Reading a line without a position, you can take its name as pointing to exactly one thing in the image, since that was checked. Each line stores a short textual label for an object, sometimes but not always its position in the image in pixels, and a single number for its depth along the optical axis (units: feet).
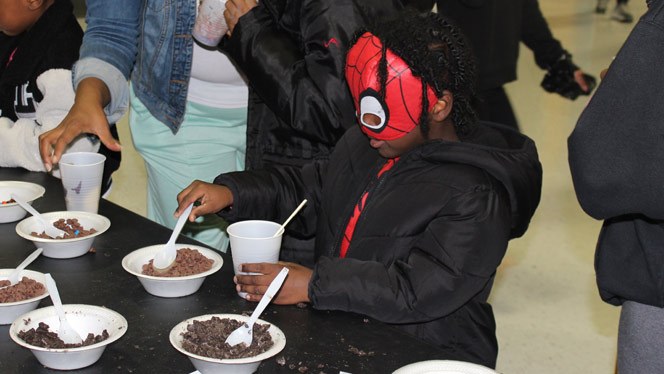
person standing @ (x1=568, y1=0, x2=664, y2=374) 3.49
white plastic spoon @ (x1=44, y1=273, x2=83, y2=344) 3.71
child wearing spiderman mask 4.34
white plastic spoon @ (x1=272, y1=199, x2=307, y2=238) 4.42
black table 3.69
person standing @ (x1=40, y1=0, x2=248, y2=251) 6.55
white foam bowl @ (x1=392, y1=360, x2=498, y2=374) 3.38
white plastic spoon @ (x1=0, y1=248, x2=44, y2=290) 4.38
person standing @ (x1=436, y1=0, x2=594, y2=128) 9.19
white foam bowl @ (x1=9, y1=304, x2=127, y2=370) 3.51
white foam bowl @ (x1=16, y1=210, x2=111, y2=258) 4.81
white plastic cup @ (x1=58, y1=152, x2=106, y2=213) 5.36
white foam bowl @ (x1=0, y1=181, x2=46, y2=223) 5.46
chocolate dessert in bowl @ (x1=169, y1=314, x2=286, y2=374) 3.46
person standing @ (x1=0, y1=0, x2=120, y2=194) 7.07
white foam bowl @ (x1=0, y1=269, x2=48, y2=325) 3.94
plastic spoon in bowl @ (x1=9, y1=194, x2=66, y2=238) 5.08
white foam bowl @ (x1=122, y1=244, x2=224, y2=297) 4.30
